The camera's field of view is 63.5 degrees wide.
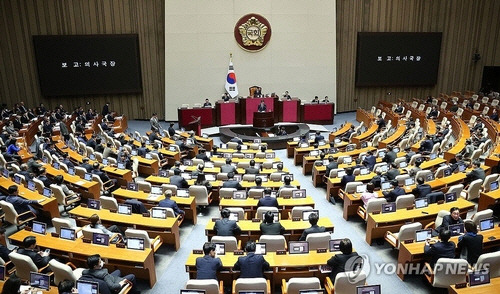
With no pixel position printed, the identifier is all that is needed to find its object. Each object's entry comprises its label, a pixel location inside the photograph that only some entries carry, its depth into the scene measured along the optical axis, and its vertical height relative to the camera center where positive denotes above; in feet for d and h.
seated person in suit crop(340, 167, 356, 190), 34.50 -10.98
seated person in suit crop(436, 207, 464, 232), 24.21 -10.38
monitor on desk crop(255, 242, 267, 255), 23.08 -11.29
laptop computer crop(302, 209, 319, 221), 28.19 -11.40
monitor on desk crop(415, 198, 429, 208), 28.60 -10.92
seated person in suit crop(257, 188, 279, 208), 29.45 -11.01
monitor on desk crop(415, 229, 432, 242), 23.93 -10.98
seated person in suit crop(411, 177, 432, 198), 30.58 -10.68
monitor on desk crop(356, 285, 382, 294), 18.03 -10.61
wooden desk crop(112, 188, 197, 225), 31.73 -11.71
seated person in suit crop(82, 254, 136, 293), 19.98 -10.86
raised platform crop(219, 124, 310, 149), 57.52 -13.00
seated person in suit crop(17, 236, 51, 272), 21.89 -10.86
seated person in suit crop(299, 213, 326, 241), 24.54 -10.81
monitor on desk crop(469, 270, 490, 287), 19.21 -10.83
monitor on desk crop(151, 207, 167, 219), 28.30 -11.18
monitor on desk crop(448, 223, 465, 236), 24.14 -10.78
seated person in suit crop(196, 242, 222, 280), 20.88 -10.98
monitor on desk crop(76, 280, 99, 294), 19.22 -11.04
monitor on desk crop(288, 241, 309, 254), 22.88 -11.09
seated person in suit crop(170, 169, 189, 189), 34.96 -11.26
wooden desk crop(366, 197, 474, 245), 27.48 -11.49
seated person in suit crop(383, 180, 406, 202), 29.96 -10.76
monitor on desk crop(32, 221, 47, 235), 25.79 -11.05
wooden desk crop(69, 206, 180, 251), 27.27 -11.51
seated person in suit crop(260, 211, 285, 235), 25.22 -10.92
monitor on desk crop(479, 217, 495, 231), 24.71 -10.73
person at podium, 65.82 -9.58
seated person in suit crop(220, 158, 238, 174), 38.42 -11.31
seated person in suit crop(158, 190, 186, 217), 29.48 -11.04
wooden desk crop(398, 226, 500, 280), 23.08 -11.46
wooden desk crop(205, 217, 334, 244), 26.12 -11.52
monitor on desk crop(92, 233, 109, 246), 24.13 -11.04
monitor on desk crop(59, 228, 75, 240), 24.88 -11.05
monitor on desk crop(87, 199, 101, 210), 29.78 -11.12
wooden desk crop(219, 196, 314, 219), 30.40 -11.60
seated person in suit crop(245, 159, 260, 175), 38.40 -11.45
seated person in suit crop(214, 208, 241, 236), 25.50 -11.10
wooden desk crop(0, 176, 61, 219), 31.04 -11.35
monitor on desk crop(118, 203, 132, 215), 28.71 -11.10
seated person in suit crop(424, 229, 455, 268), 21.54 -10.64
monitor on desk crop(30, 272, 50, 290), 19.95 -11.14
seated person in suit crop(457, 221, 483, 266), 21.88 -10.47
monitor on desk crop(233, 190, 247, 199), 31.89 -11.29
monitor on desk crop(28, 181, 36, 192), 33.76 -11.08
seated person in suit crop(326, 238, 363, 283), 20.48 -10.78
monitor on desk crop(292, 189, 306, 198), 32.01 -11.33
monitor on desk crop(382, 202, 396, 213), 28.43 -11.12
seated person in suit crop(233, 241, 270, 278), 21.04 -11.10
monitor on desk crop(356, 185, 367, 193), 32.86 -11.35
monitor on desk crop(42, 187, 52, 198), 32.24 -11.07
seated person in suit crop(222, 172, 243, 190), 34.09 -11.29
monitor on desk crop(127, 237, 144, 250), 23.72 -11.12
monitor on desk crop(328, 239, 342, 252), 23.39 -11.22
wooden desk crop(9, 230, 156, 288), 22.99 -11.48
